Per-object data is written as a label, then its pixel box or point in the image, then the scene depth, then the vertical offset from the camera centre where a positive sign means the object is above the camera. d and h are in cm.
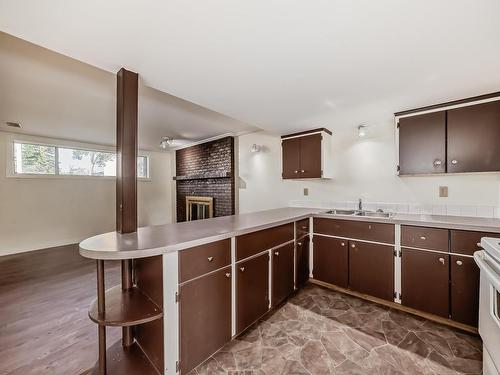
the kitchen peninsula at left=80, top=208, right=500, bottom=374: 140 -77
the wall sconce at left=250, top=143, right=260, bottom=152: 406 +71
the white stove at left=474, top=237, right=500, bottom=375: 111 -67
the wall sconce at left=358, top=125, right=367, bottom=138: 289 +72
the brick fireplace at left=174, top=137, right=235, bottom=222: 464 +27
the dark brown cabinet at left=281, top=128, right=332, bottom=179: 318 +47
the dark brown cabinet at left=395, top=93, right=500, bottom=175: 210 +48
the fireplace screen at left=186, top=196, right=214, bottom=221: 510 -52
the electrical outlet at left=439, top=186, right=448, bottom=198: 254 -8
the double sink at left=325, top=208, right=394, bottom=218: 277 -38
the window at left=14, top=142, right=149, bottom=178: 440 +60
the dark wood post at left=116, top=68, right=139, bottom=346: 168 +20
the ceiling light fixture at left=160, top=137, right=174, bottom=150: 454 +93
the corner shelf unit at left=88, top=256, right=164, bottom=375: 137 -79
